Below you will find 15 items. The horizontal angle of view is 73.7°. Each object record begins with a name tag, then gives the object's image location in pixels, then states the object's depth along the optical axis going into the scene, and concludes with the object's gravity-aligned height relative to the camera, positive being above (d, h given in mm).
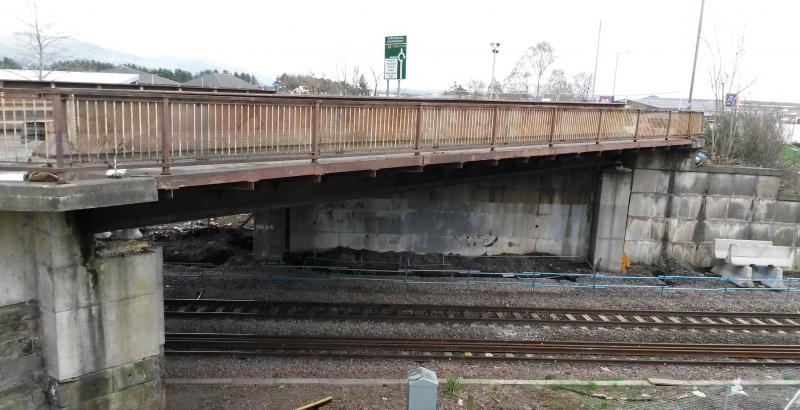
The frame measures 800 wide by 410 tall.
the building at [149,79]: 42456 +2148
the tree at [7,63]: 56588 +3896
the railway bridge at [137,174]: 6340 -905
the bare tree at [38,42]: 23652 +2736
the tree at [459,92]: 46578 +2334
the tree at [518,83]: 65188 +4803
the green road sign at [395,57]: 15656 +1714
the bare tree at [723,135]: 22969 -152
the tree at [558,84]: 61188 +4744
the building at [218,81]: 46553 +2421
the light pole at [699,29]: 23062 +4314
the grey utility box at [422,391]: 7109 -3604
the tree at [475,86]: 71375 +4599
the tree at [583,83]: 62312 +5212
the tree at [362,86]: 45562 +2566
